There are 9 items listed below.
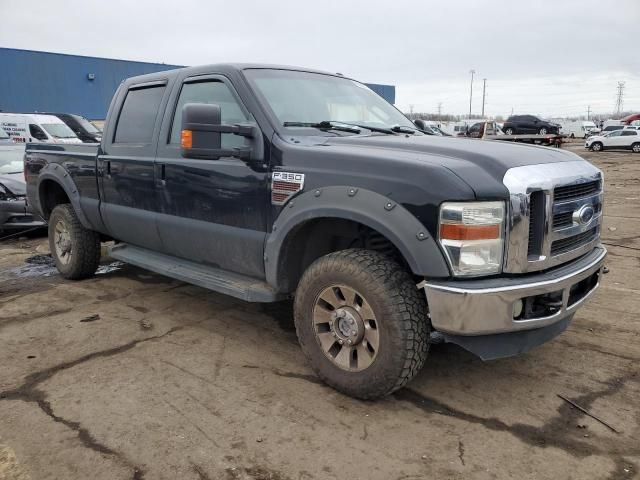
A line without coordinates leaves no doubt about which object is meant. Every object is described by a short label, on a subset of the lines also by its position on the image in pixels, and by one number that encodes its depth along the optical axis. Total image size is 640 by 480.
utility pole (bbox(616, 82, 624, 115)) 126.12
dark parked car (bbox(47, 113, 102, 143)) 18.84
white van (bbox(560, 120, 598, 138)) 57.53
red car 57.48
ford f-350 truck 2.73
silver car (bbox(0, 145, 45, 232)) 7.87
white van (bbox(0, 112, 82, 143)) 17.83
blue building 25.73
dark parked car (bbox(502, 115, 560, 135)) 40.28
